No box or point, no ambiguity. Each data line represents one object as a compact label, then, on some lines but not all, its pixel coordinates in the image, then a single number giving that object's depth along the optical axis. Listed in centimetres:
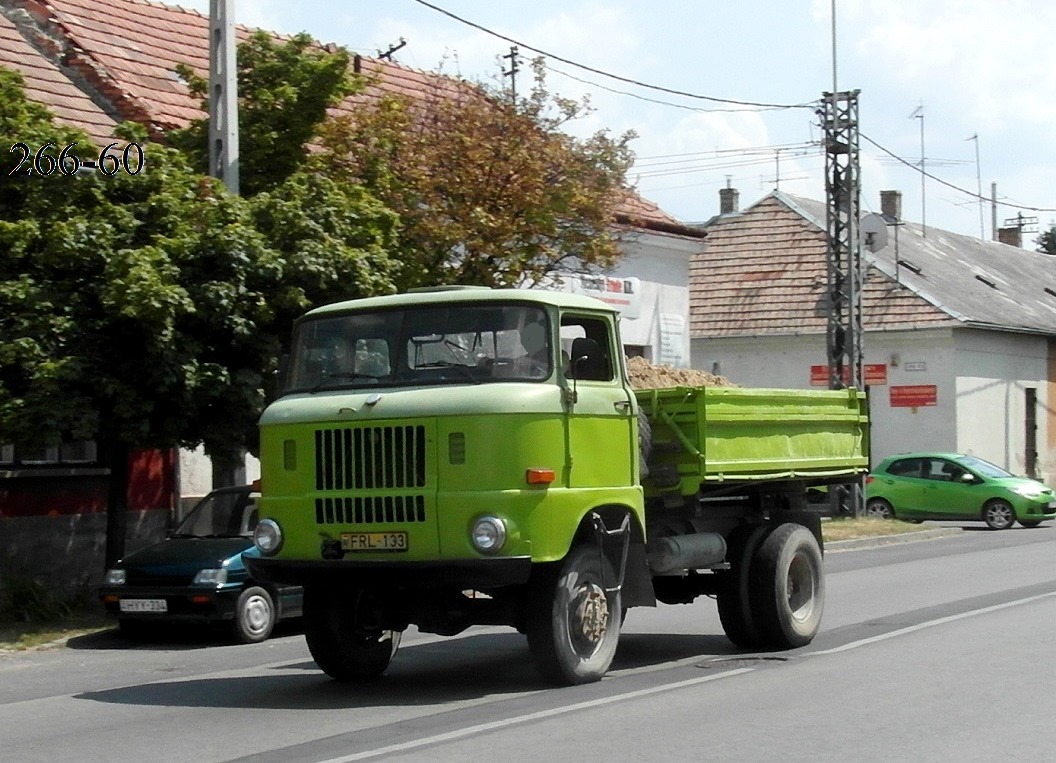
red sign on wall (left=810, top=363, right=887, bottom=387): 4297
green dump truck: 1016
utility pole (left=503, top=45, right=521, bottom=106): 2191
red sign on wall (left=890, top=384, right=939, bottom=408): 4200
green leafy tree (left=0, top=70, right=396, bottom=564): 1559
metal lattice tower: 2944
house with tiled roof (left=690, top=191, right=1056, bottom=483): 4228
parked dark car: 1485
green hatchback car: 3197
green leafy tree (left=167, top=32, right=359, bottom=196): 1920
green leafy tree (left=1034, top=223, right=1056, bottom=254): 8206
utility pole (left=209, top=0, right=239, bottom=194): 1738
